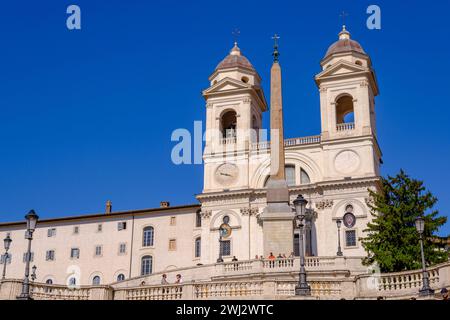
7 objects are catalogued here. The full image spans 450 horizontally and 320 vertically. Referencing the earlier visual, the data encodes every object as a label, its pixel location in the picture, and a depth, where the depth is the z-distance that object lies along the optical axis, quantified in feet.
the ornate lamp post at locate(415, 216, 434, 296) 75.31
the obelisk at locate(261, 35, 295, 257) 155.74
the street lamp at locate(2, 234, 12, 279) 104.73
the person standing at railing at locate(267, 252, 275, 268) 127.71
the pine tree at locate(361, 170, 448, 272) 127.34
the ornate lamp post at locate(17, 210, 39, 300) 83.86
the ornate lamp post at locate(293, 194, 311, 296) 75.46
